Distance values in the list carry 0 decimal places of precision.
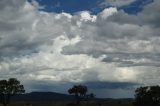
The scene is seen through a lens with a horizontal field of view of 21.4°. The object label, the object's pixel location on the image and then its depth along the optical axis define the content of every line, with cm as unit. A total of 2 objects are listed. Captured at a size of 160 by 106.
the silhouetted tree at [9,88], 19462
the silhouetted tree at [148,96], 14338
